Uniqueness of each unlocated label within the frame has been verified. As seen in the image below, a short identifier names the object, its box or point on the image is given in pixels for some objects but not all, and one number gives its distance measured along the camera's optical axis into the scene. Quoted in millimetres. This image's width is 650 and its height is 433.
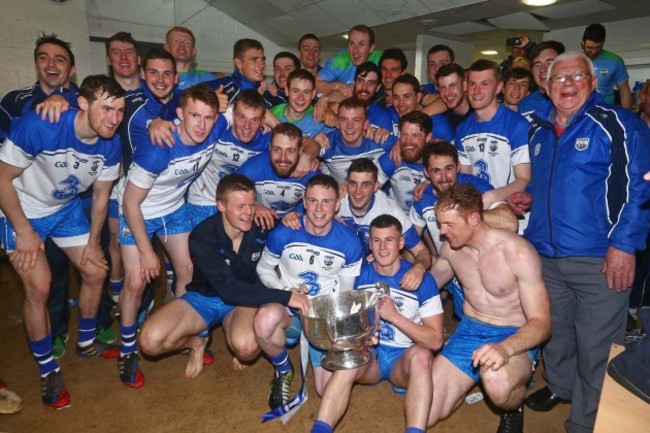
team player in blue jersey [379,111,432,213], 3488
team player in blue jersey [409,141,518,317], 3141
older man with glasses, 2393
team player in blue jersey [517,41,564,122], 3420
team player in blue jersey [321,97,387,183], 3652
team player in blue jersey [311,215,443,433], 2453
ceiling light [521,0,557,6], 6469
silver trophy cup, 2415
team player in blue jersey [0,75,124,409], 2689
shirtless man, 2416
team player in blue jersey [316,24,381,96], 4691
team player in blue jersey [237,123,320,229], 3285
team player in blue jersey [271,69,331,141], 3820
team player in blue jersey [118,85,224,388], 2977
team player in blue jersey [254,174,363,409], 2912
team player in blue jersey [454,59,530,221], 3088
